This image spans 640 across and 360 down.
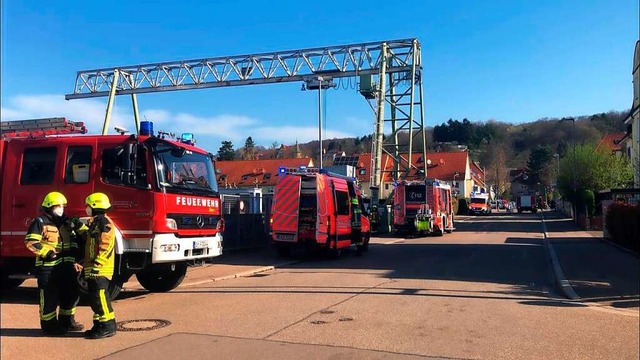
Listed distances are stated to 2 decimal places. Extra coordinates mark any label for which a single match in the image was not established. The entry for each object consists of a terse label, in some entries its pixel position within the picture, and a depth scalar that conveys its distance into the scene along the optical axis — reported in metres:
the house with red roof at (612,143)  47.38
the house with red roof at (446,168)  81.44
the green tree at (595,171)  40.54
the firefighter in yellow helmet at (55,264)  7.27
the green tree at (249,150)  95.70
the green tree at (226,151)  102.67
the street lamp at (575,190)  40.49
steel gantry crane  35.25
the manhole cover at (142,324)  7.65
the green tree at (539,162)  110.38
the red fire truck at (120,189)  9.23
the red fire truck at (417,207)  28.44
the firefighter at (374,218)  31.81
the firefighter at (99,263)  7.10
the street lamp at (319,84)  31.94
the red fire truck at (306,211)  16.83
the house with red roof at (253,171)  76.31
